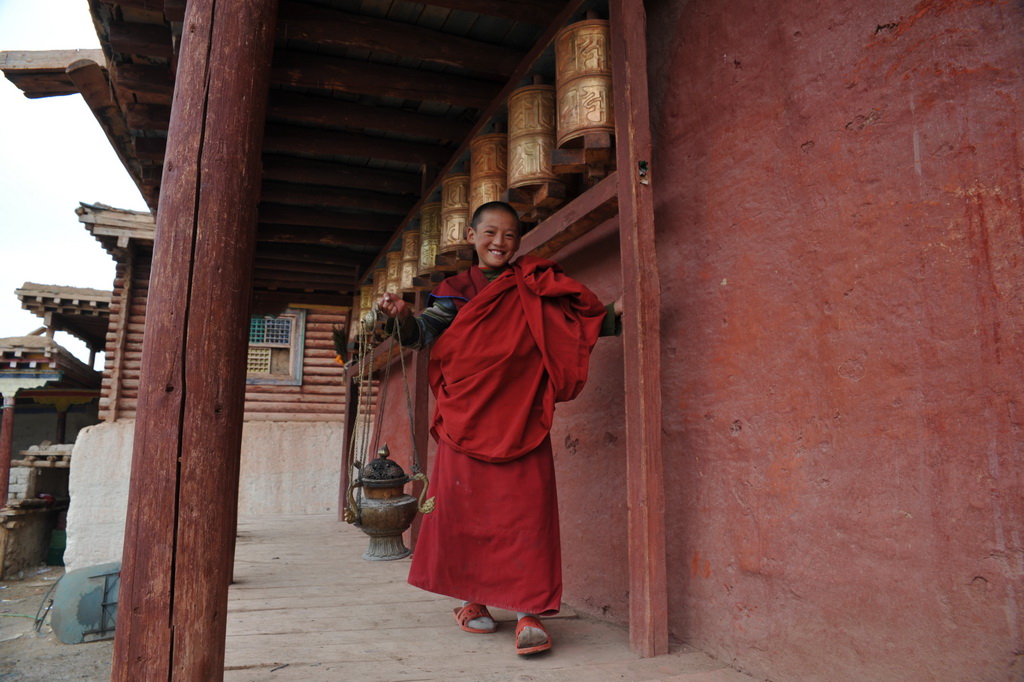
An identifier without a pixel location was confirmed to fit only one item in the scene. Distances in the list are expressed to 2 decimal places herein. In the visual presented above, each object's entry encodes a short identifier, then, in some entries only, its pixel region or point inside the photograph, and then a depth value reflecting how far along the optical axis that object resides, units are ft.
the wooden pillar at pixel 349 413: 25.49
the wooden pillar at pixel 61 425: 60.59
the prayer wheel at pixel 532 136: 10.23
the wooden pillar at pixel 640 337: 6.86
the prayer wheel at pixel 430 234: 16.30
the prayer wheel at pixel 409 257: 18.04
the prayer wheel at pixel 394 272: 19.70
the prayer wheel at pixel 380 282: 21.56
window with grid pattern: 42.80
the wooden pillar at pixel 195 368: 5.37
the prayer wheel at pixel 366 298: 24.45
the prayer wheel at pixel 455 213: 13.96
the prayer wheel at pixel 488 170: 12.57
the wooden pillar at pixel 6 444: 48.08
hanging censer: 12.19
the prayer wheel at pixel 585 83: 8.70
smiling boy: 7.59
